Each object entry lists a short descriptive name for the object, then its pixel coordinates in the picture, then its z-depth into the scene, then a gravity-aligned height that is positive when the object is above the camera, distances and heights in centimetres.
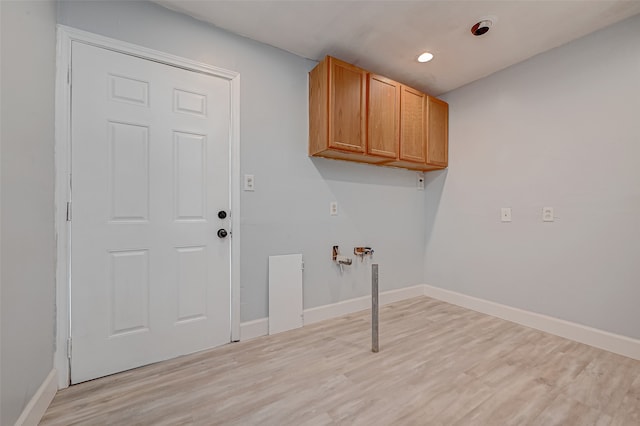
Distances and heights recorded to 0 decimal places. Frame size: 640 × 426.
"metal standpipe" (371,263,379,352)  192 -73
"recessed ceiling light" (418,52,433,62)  238 +145
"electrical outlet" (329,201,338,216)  263 +4
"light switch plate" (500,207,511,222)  257 -1
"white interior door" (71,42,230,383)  161 +0
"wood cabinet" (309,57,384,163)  223 +91
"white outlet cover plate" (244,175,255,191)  216 +24
